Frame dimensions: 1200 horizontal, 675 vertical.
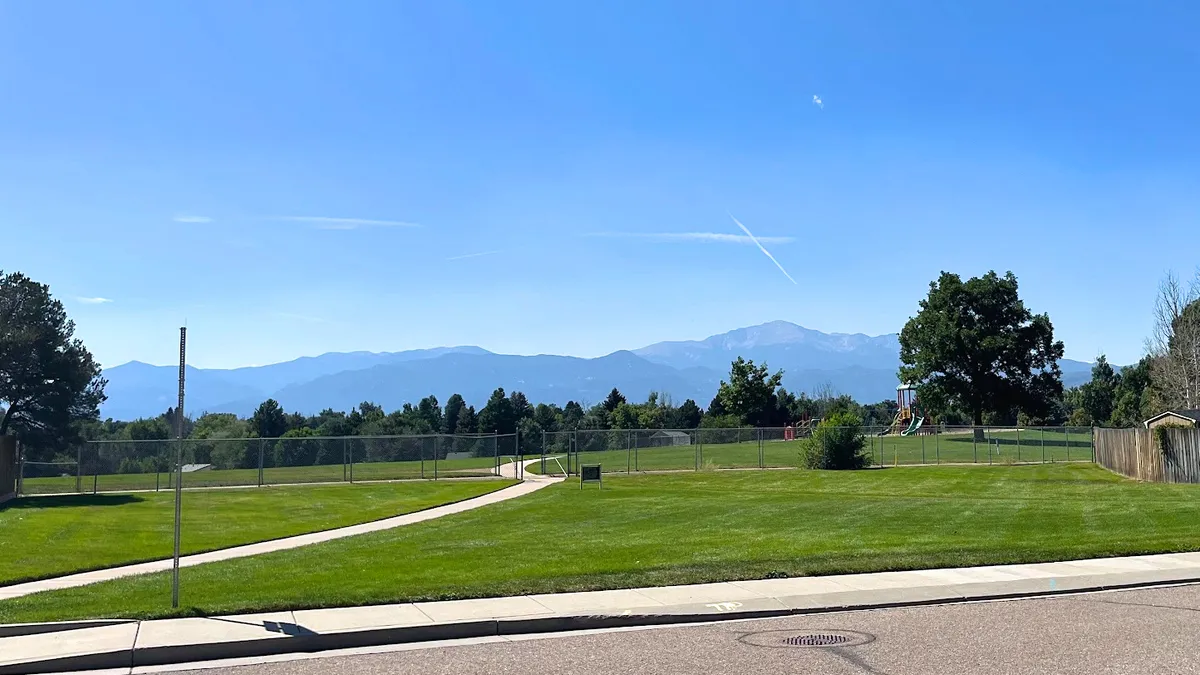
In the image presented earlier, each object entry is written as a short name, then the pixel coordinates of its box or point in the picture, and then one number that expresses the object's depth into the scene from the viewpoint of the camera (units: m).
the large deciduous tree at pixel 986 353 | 82.56
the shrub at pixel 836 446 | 50.31
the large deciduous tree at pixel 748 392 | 102.31
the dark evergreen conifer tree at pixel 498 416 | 112.62
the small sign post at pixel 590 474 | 38.62
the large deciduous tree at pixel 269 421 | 108.44
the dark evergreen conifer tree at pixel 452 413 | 126.14
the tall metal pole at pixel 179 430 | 10.90
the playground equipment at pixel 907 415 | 86.18
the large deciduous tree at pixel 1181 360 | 67.81
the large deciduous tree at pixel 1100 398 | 111.88
